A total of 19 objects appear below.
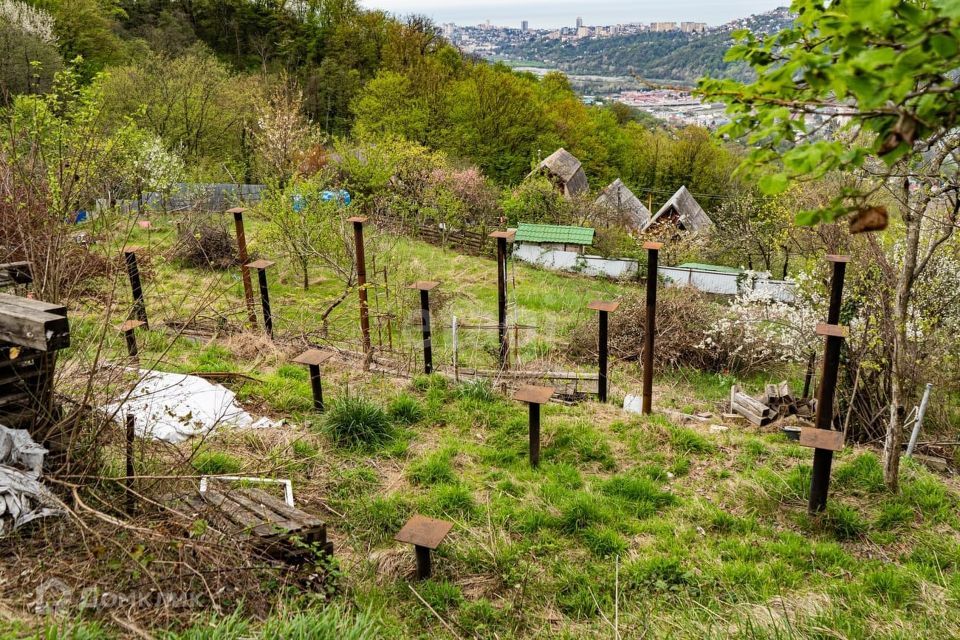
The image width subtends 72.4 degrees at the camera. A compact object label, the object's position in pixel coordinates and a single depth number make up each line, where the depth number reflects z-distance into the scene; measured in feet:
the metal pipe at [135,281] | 26.82
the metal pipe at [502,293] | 28.27
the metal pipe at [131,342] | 23.74
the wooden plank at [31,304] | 11.92
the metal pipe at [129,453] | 13.18
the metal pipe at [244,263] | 30.09
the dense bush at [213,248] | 49.62
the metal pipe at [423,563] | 13.83
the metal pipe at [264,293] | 28.65
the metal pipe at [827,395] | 15.84
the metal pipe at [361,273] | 26.43
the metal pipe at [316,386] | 21.58
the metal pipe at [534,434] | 18.56
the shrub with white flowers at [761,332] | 35.35
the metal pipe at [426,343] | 26.05
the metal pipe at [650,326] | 21.80
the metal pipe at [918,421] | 19.03
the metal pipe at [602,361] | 23.93
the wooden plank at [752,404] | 28.12
